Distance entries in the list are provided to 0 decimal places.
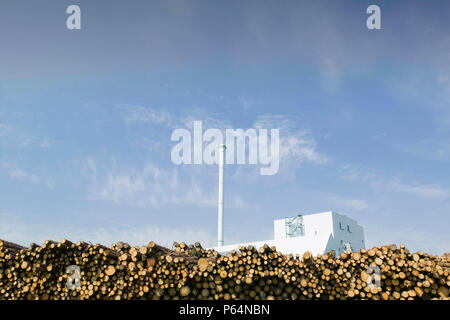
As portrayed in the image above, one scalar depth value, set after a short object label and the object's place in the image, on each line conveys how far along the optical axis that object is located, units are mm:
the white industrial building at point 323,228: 39438
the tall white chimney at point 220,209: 37906
